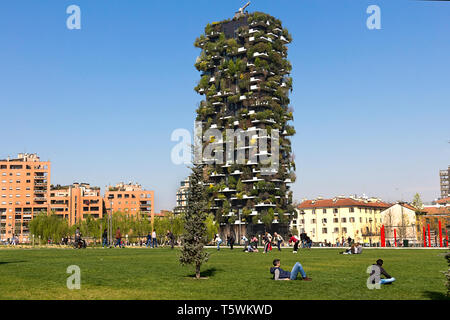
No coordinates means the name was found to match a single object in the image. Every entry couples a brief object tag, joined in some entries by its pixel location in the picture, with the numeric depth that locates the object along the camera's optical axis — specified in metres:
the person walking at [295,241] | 40.28
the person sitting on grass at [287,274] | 18.14
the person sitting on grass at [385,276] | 16.75
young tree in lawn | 18.23
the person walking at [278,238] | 45.98
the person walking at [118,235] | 49.06
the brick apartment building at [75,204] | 187.62
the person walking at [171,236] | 51.72
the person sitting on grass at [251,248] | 44.31
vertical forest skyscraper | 113.25
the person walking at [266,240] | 43.03
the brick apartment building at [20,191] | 182.50
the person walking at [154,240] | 59.30
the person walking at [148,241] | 64.38
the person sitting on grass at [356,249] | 40.66
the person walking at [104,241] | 54.37
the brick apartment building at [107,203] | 196.55
